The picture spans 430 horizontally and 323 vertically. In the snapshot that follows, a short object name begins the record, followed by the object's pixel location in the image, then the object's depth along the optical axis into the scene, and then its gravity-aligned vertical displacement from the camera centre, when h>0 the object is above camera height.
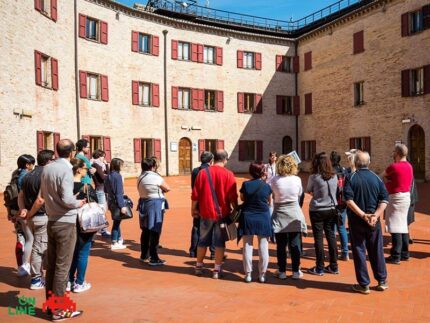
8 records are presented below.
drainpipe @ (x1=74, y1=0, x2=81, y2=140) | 20.77 +3.85
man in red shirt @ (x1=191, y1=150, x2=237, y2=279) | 5.80 -0.66
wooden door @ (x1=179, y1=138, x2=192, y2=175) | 26.48 -0.02
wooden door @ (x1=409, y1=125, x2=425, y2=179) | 21.17 +0.16
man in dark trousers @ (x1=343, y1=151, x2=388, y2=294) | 5.14 -0.92
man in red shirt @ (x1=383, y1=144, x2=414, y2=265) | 6.61 -0.78
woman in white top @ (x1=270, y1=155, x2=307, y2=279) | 5.76 -0.88
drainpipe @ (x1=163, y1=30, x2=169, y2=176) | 25.61 +3.55
